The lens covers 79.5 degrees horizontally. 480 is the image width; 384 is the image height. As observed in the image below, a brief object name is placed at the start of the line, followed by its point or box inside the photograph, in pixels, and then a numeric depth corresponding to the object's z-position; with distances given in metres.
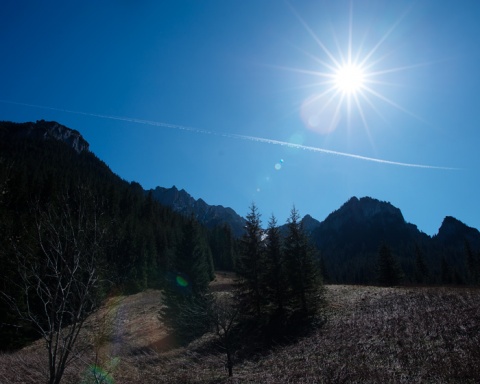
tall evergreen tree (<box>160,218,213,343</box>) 24.75
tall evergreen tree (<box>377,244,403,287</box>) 44.16
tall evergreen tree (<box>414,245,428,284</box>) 54.47
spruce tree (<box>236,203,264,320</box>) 25.12
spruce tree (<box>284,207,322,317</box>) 24.08
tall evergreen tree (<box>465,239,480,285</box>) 53.38
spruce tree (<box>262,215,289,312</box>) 25.20
